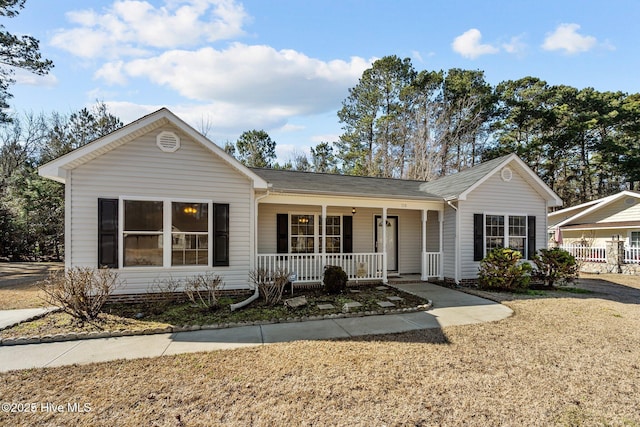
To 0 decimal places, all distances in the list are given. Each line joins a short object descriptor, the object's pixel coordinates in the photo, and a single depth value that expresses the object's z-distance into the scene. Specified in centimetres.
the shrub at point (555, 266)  961
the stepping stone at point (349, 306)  665
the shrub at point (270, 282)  721
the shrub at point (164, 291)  714
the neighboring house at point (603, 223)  1491
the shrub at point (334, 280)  832
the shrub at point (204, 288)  675
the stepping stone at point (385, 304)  713
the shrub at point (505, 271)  903
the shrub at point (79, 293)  550
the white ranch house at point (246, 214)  694
